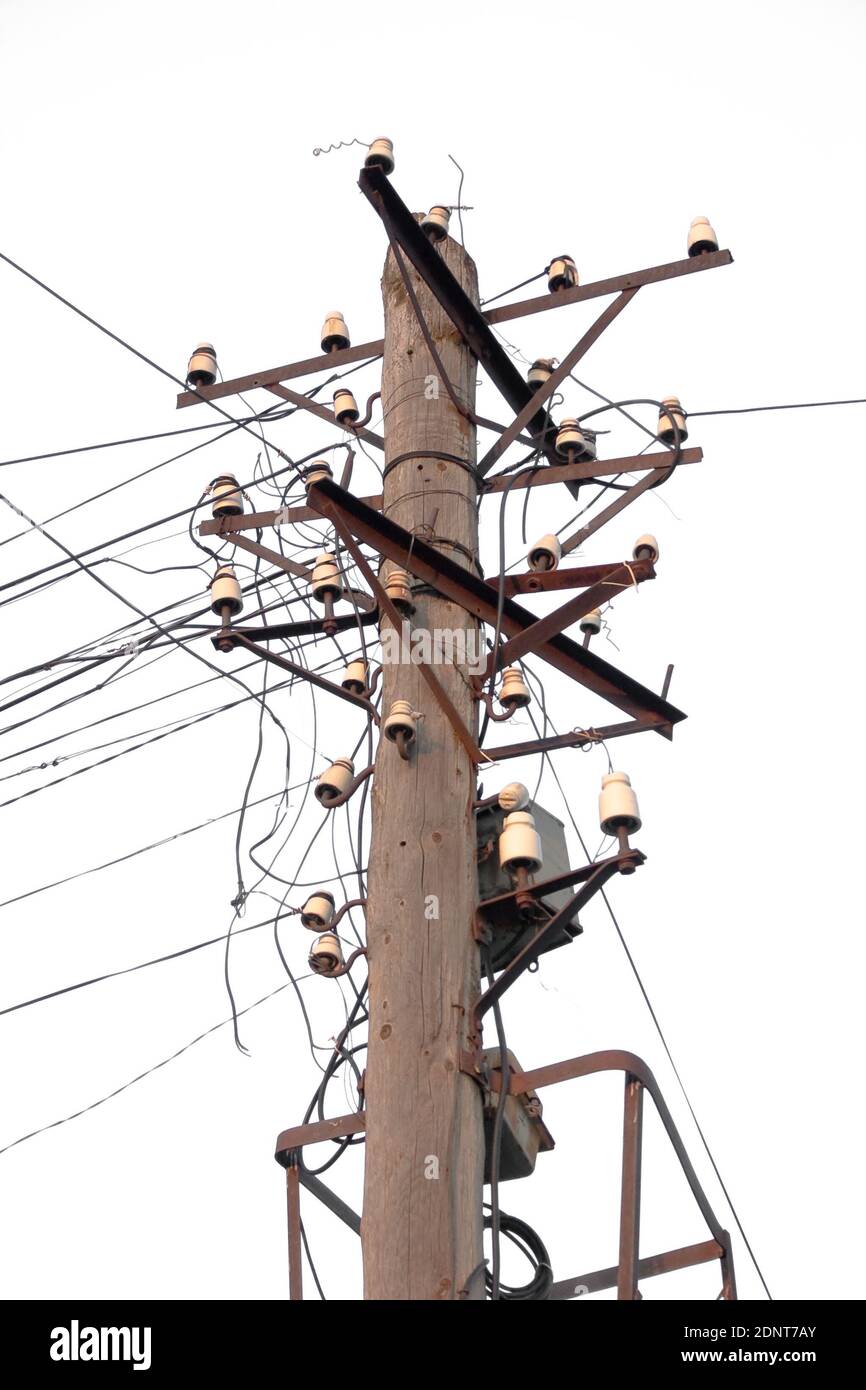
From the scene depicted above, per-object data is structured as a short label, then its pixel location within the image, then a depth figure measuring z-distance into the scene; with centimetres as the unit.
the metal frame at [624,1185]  1005
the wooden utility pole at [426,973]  955
